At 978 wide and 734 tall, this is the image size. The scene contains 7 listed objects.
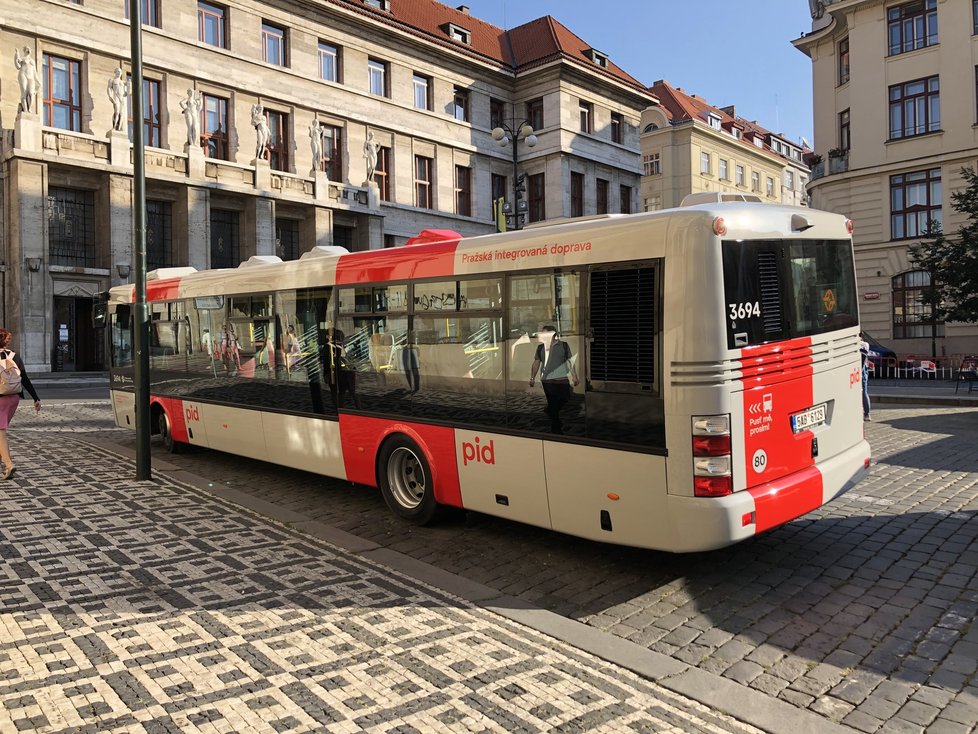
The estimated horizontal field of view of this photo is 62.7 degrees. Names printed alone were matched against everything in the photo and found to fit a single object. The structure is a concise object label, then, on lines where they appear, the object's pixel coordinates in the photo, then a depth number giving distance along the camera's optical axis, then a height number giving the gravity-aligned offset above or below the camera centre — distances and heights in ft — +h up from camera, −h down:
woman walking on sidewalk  31.78 -1.84
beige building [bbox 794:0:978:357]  106.01 +27.40
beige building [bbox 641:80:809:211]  225.15 +57.05
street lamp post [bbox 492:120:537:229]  65.57 +17.72
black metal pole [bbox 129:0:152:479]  31.50 +3.57
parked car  99.55 -2.67
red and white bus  17.46 -0.66
